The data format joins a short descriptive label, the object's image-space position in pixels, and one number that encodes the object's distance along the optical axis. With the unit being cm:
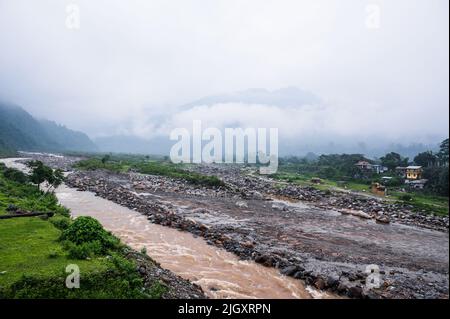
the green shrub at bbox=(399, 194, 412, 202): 3607
